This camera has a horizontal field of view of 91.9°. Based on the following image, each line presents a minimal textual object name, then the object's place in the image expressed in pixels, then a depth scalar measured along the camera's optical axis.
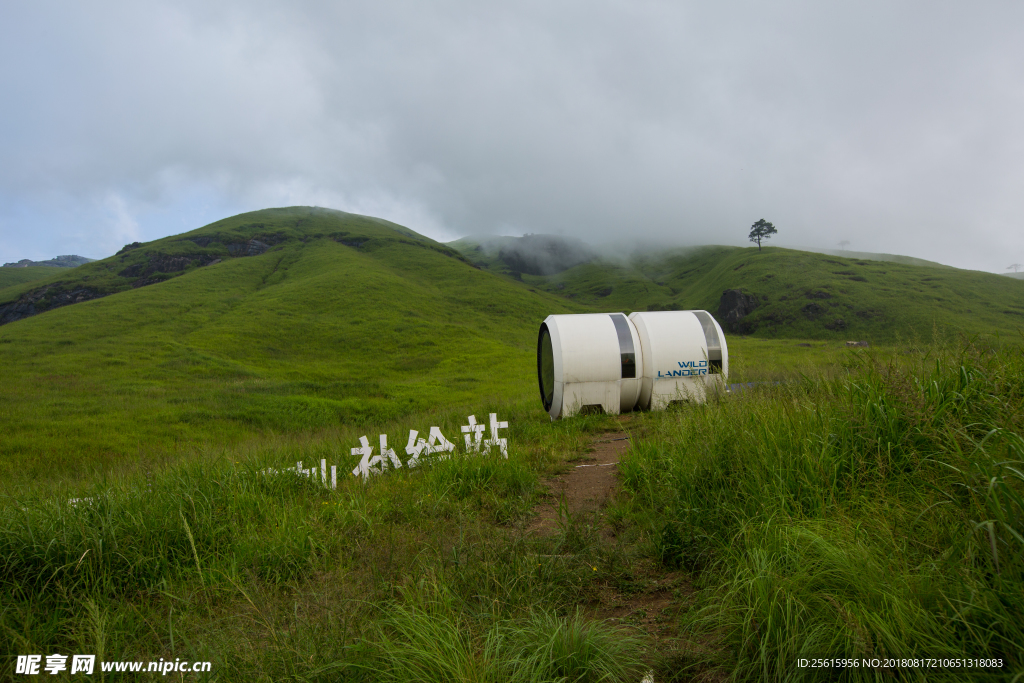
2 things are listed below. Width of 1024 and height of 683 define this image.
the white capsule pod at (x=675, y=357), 13.31
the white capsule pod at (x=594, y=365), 13.13
